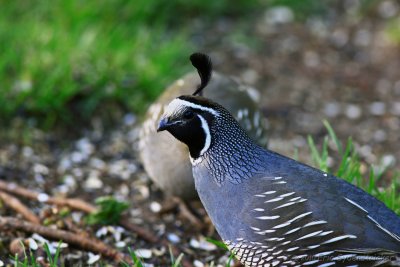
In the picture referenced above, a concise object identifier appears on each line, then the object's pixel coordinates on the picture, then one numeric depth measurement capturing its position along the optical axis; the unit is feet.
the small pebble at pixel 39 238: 24.53
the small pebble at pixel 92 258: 24.26
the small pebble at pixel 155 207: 29.43
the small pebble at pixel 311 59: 42.68
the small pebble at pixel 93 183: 30.53
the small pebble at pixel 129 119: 35.50
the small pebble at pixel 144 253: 25.25
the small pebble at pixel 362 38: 45.23
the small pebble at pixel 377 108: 38.65
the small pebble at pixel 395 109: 38.73
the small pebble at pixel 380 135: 36.47
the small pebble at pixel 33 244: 23.84
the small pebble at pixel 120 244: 25.97
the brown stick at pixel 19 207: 26.12
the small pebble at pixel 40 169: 30.91
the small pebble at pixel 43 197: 27.22
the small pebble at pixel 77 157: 32.42
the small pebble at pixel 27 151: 31.86
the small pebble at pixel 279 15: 46.39
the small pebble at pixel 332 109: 38.29
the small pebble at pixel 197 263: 25.21
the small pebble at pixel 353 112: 38.27
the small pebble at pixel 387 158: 34.06
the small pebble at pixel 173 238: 27.12
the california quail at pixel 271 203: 19.90
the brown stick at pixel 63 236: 24.67
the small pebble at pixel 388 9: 47.90
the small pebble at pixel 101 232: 26.37
